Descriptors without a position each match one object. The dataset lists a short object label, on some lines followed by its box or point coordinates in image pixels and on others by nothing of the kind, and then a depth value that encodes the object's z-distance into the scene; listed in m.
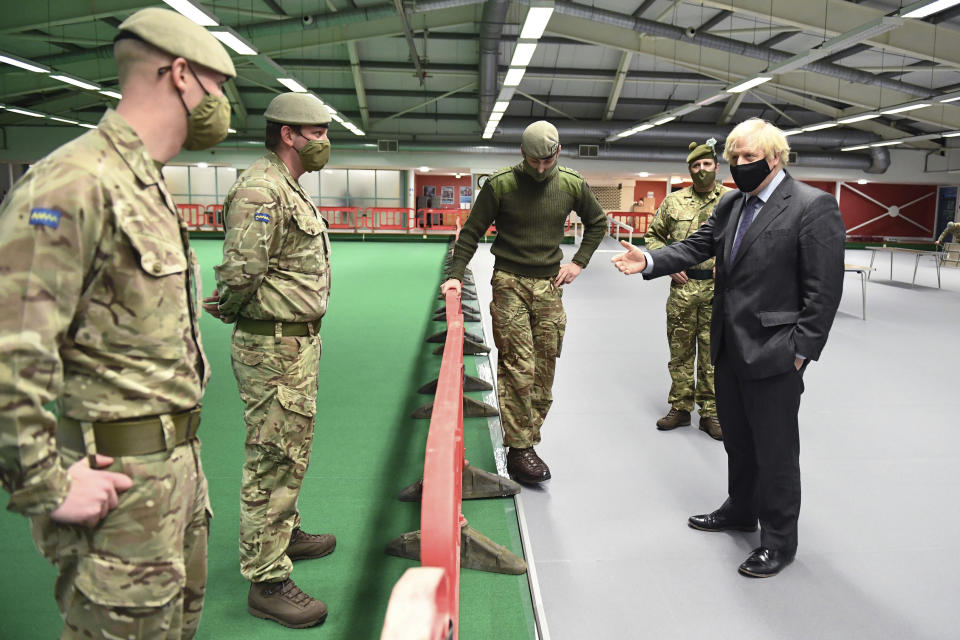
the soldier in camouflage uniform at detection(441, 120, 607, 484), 3.59
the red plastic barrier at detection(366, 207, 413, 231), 23.22
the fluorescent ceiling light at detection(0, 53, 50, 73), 10.94
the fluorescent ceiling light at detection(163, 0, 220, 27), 7.40
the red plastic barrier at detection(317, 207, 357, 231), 26.76
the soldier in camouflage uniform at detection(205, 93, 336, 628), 2.36
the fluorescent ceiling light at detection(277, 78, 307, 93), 13.96
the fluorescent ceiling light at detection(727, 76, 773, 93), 12.82
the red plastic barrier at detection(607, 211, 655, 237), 22.95
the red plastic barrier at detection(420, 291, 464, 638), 1.42
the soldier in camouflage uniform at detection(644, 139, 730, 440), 4.41
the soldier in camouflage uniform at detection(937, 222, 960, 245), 13.01
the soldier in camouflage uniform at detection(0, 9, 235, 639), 1.12
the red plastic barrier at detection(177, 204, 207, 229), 22.22
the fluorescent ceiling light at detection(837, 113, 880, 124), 17.75
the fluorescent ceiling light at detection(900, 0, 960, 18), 7.19
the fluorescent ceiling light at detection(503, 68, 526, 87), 12.48
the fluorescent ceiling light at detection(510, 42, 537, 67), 10.53
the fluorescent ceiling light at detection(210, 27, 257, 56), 9.46
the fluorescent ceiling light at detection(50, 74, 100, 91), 13.63
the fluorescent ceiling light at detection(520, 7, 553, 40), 8.59
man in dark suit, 2.65
